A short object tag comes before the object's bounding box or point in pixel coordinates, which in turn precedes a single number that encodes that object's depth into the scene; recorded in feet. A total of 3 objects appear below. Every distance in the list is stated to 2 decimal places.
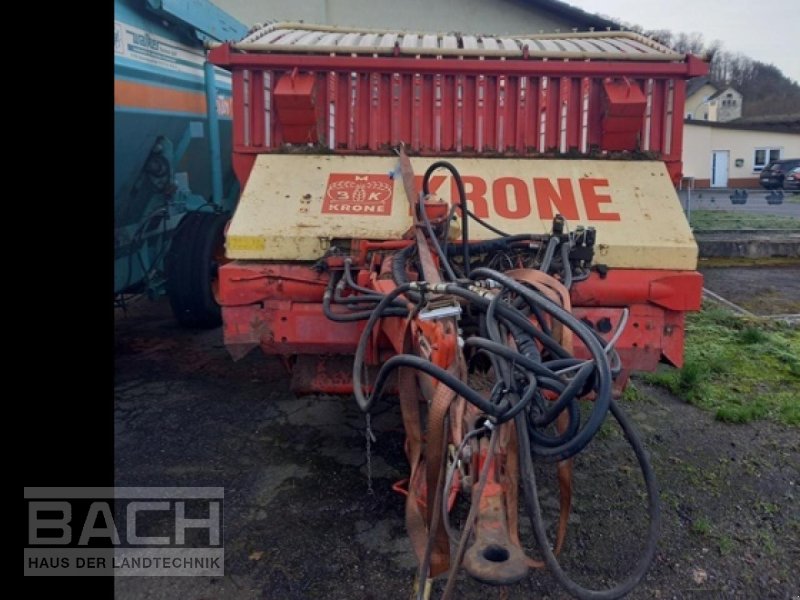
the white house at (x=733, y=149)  106.63
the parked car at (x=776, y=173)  89.45
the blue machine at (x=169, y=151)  14.49
